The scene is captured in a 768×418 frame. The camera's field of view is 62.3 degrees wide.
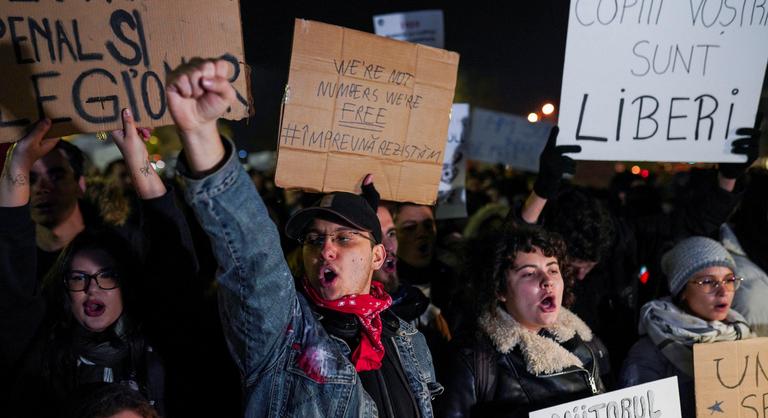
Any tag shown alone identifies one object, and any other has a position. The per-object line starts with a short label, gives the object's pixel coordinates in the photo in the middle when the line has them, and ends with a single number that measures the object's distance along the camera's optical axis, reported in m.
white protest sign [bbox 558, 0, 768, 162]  3.11
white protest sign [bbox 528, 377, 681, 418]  2.26
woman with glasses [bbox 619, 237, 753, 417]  2.90
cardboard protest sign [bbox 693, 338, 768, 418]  2.65
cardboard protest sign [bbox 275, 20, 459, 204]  2.65
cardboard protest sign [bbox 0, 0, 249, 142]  2.29
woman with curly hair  2.50
